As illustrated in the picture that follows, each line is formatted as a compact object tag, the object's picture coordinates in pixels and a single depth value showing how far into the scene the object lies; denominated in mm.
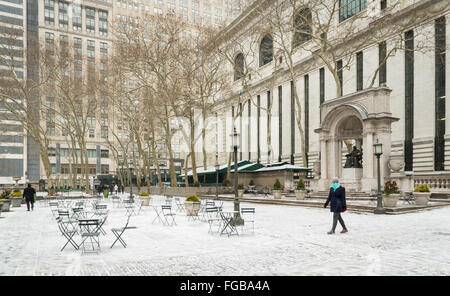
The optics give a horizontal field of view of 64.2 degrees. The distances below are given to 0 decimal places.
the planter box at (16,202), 26516
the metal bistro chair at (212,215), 12202
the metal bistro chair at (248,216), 12953
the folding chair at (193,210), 17141
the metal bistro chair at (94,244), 8567
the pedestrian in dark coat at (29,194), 23073
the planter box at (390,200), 17344
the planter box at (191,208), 17145
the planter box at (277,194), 27359
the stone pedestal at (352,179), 26016
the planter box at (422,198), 18453
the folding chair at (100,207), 16778
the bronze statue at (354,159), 26859
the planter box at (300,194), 25334
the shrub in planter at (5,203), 21806
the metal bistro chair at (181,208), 21077
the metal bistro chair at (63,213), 12825
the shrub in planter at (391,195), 17359
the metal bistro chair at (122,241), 9273
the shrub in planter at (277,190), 27375
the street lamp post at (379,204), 16344
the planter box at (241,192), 33062
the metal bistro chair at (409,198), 19542
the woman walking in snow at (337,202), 10891
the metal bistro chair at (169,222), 14437
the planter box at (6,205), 21878
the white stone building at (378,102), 24250
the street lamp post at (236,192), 13020
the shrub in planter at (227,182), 38634
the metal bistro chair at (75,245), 8948
